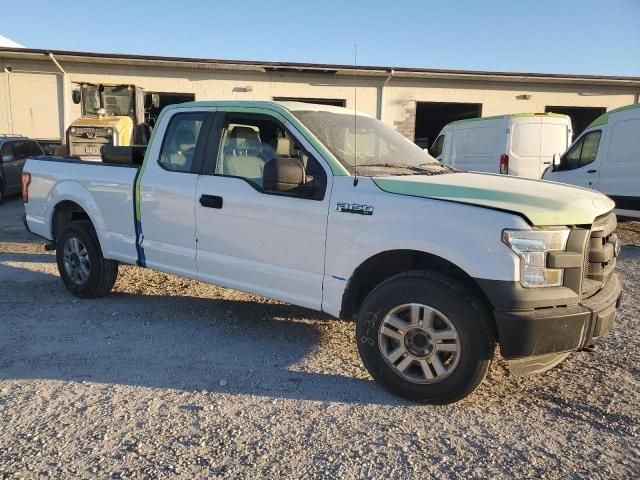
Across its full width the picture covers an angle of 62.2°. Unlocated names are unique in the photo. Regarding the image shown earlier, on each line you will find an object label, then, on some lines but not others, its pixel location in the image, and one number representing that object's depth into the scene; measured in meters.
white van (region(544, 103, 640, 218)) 9.04
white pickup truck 3.03
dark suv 13.09
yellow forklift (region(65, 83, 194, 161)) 12.19
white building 17.56
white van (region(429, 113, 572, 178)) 11.78
